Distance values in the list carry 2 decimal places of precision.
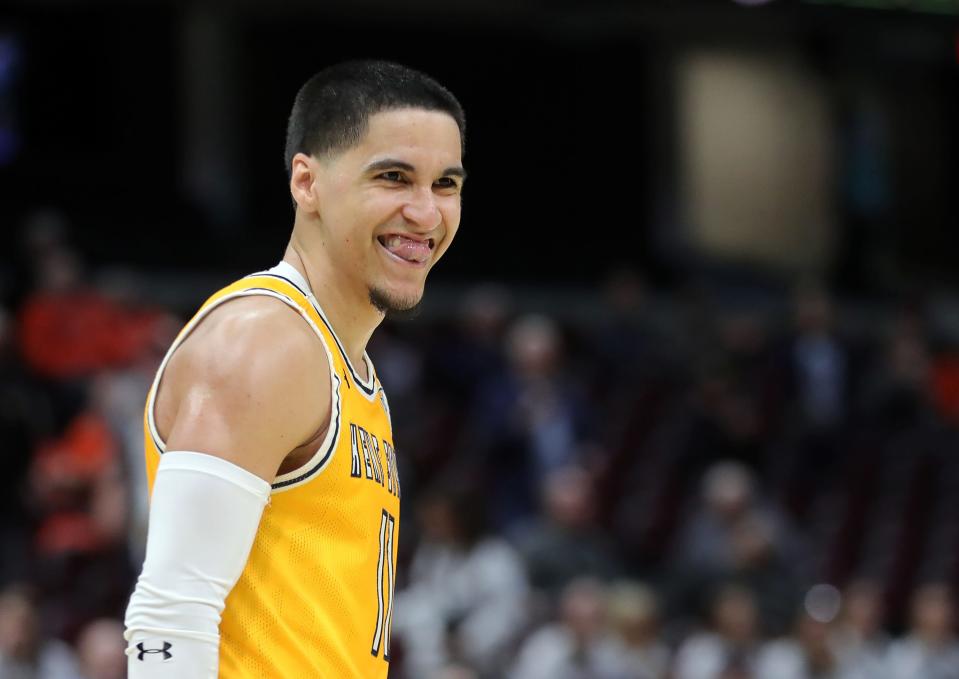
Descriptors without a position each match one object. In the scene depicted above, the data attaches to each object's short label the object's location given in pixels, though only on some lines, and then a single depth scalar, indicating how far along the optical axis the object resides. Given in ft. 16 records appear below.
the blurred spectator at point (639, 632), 55.98
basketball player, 15.56
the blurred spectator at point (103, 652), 47.32
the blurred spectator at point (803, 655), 57.11
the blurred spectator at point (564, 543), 60.64
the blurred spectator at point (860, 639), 60.75
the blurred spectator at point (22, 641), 49.47
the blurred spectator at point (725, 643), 56.29
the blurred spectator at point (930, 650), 61.77
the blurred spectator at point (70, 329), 68.28
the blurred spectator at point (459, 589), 55.31
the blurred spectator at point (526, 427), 68.90
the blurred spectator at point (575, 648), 53.57
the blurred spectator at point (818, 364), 81.82
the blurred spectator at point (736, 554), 61.67
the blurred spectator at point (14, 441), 60.85
